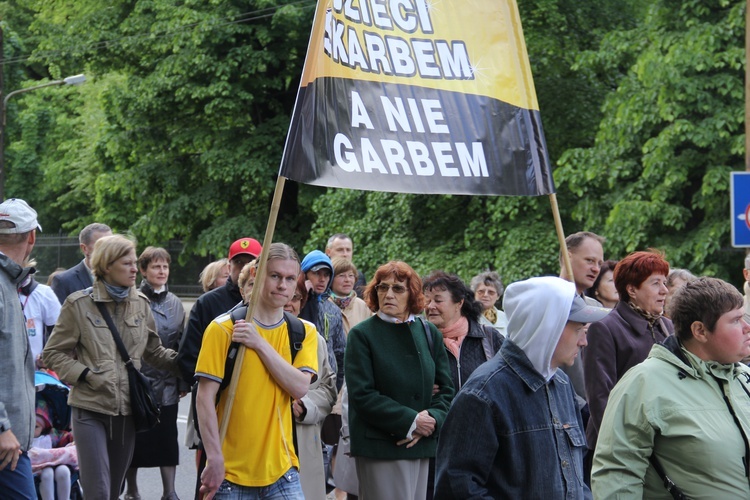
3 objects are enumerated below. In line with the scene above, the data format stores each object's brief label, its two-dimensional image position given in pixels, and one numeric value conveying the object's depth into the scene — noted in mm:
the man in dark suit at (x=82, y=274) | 8703
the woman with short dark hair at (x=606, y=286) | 7906
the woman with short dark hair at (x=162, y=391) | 8727
